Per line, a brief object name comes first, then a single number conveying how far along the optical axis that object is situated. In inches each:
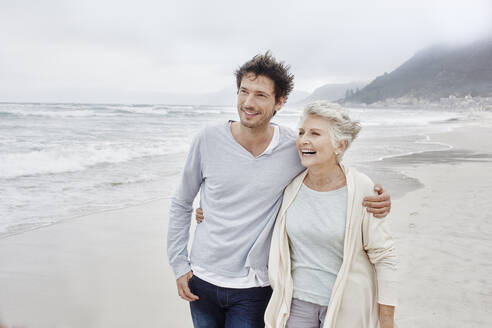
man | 83.7
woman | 77.4
